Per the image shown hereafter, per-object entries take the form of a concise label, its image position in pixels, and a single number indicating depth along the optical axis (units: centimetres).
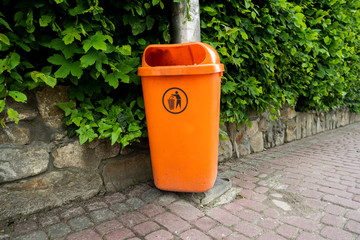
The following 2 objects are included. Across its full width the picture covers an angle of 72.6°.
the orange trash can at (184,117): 181
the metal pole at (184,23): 213
